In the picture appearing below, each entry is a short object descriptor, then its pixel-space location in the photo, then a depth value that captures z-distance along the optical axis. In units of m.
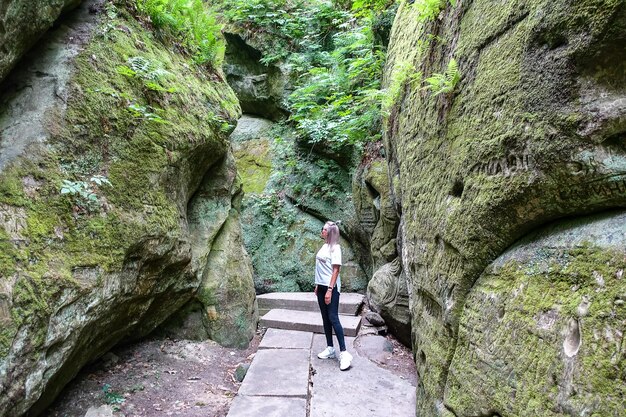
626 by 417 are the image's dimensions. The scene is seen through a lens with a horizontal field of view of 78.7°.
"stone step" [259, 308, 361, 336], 6.91
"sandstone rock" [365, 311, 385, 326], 7.17
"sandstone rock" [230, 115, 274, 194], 11.69
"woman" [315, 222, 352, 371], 5.18
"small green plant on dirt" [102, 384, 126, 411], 4.20
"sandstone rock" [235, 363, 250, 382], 5.31
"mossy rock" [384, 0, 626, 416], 1.94
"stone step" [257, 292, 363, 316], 8.03
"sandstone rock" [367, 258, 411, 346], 6.45
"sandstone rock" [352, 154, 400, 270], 7.63
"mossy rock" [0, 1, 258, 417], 2.99
